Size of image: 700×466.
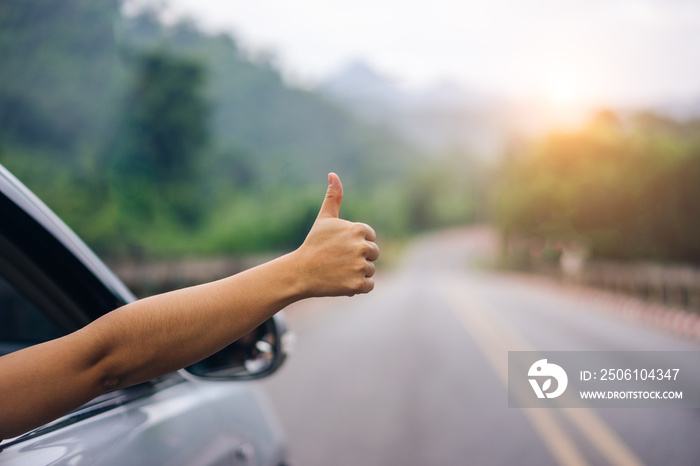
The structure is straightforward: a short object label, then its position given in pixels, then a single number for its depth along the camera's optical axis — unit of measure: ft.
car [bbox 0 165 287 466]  4.73
